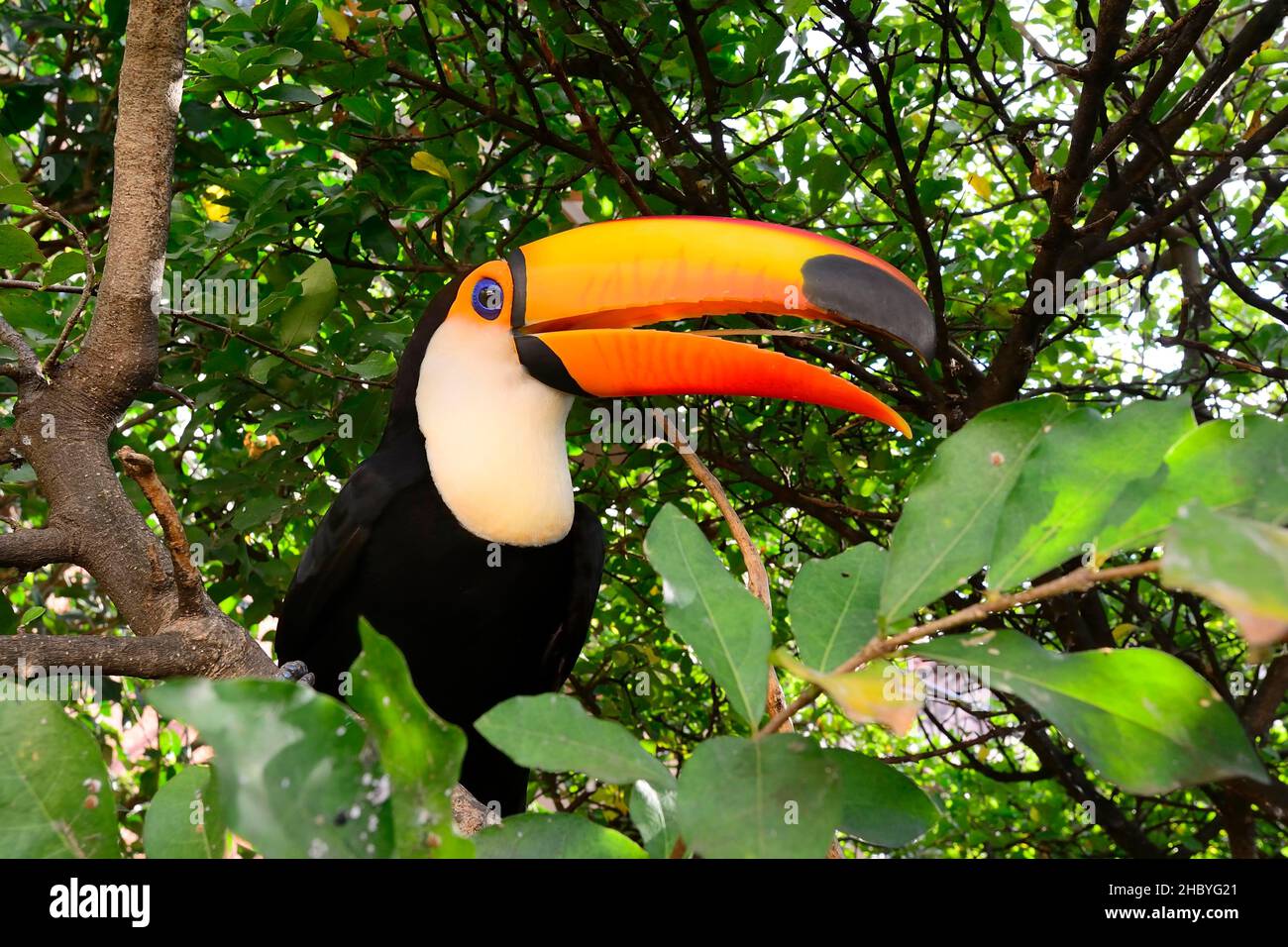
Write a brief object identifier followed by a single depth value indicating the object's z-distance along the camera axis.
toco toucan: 1.10
